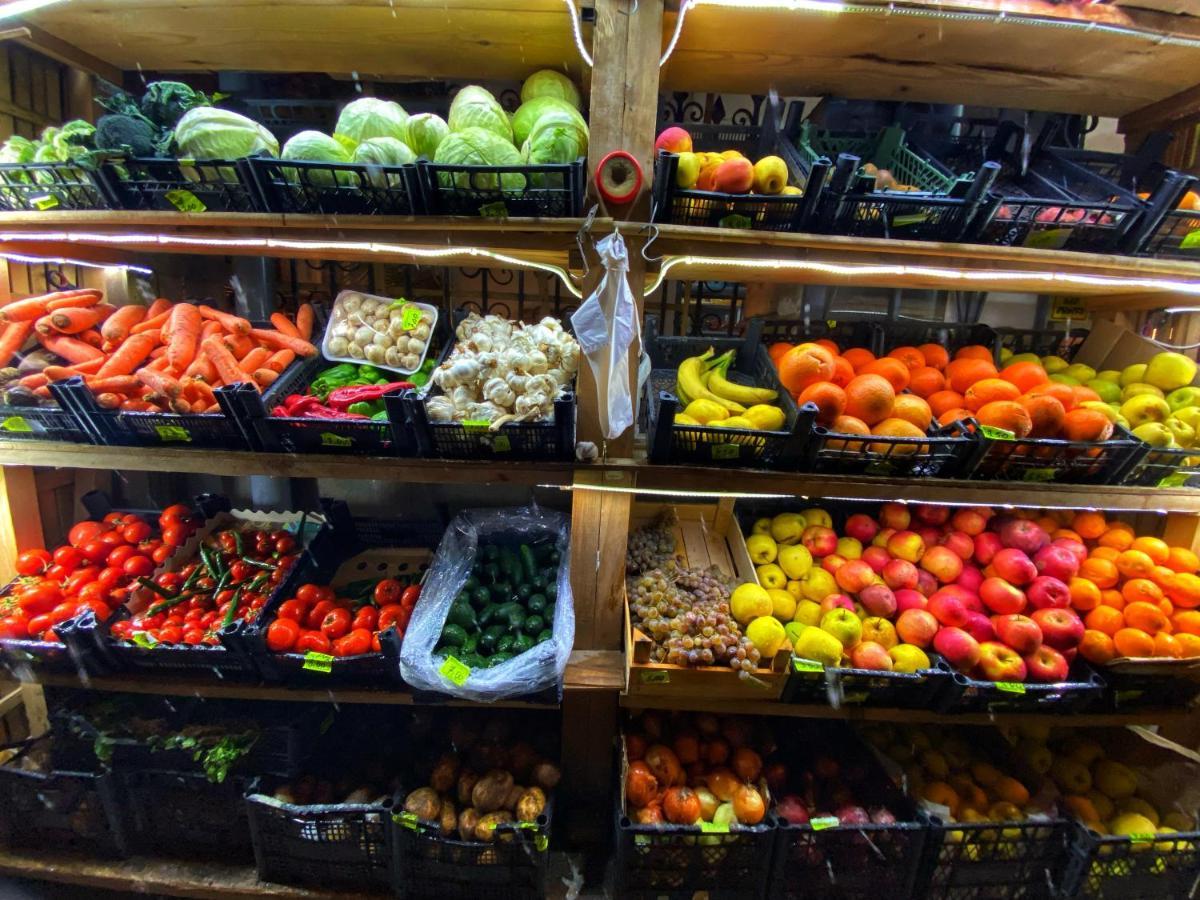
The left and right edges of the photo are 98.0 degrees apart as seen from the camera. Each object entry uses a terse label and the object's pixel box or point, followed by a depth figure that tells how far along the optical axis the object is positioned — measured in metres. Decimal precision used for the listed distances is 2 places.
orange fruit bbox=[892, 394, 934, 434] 1.53
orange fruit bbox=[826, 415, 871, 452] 1.46
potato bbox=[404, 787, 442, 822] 1.64
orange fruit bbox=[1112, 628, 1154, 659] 1.56
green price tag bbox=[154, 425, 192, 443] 1.51
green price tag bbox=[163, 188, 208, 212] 1.37
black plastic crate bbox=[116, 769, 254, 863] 1.72
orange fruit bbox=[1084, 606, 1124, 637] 1.61
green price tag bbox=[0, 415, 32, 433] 1.56
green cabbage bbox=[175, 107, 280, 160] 1.38
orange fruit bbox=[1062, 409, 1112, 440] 1.47
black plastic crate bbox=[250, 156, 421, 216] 1.29
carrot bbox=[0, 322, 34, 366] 1.70
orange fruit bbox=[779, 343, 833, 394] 1.54
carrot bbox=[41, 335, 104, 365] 1.73
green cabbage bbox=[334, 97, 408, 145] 1.44
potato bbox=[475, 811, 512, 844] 1.59
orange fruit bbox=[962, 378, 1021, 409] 1.56
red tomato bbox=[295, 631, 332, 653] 1.66
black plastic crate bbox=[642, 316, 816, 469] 1.40
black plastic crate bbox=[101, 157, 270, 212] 1.36
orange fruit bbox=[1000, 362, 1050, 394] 1.66
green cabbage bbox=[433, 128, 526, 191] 1.31
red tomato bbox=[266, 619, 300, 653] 1.63
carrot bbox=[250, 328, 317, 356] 1.80
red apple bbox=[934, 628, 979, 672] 1.56
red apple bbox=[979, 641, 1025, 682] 1.53
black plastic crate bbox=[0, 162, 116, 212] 1.40
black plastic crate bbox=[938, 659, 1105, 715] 1.50
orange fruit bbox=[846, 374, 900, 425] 1.49
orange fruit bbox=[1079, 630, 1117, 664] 1.59
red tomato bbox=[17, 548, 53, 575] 1.88
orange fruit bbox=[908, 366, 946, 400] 1.67
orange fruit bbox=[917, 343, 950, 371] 1.76
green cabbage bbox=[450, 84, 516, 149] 1.46
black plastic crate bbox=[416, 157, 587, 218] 1.28
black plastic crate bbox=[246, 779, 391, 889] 1.60
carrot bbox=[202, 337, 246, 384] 1.66
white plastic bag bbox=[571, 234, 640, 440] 1.30
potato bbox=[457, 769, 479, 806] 1.71
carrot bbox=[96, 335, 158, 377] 1.67
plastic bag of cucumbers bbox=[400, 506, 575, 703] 1.60
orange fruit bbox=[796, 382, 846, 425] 1.46
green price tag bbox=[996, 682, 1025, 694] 1.50
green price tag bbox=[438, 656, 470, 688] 1.58
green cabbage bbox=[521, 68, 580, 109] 1.58
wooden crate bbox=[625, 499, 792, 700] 1.46
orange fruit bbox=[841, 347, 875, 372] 1.68
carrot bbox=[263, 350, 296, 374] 1.73
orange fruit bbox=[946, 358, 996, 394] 1.66
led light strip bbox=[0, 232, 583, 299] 1.40
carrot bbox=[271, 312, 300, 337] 1.86
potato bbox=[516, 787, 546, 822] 1.64
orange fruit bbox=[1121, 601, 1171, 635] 1.58
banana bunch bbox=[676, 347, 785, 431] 1.53
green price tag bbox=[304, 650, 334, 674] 1.60
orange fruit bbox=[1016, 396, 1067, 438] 1.49
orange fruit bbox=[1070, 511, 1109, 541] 1.78
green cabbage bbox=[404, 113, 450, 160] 1.46
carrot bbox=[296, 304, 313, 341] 1.88
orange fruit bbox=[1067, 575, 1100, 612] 1.64
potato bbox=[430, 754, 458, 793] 1.74
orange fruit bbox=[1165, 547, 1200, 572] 1.69
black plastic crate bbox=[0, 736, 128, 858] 1.69
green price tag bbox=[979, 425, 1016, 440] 1.43
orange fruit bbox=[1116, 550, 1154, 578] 1.68
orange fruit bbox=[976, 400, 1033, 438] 1.48
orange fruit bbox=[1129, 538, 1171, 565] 1.72
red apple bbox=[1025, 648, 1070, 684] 1.55
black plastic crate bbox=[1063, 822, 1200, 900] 1.60
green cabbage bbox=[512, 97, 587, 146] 1.48
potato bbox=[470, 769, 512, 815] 1.68
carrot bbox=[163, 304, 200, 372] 1.71
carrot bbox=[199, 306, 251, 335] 1.81
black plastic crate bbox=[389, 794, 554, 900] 1.57
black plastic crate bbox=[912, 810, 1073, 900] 1.61
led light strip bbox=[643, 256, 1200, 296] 1.37
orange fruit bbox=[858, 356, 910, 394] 1.62
